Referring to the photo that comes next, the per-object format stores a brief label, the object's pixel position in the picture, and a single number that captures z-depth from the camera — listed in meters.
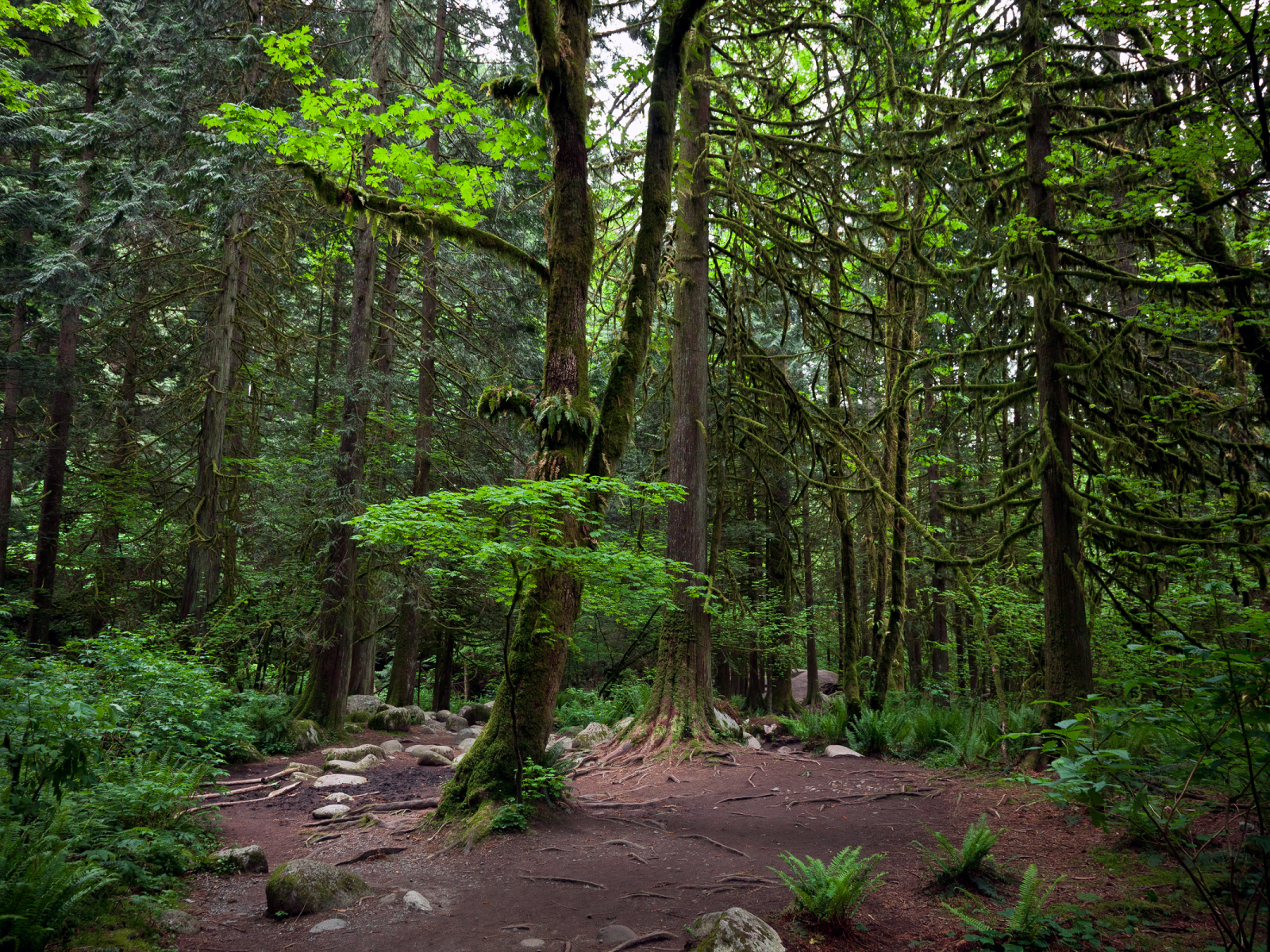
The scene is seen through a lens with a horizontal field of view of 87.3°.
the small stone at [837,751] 9.48
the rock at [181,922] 4.00
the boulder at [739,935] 3.46
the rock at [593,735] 10.32
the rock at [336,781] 8.18
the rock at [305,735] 10.17
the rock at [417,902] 4.47
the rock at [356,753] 9.80
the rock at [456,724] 14.45
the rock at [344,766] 9.09
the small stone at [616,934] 3.96
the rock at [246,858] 5.21
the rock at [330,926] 4.20
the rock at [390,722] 12.83
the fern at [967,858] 4.48
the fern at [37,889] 3.17
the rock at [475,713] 15.88
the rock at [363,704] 13.53
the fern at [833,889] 3.90
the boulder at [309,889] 4.43
